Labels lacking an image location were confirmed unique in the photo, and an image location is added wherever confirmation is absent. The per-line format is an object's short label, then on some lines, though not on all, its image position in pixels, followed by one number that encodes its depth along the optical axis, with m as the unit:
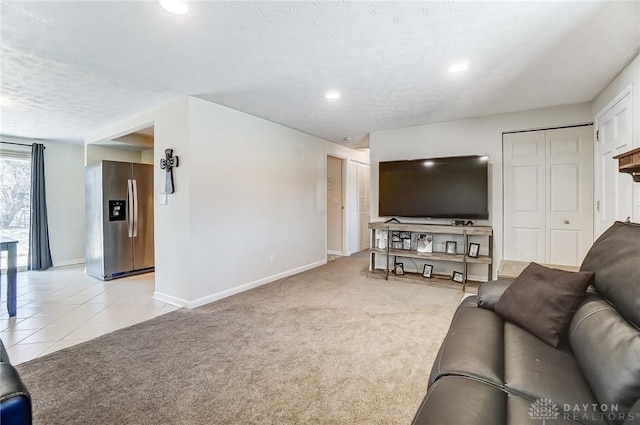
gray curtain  5.10
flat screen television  3.95
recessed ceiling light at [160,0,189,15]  1.69
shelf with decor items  3.94
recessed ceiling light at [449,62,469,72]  2.49
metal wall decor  3.35
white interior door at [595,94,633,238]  2.50
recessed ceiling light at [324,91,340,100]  3.15
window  4.95
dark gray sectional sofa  0.93
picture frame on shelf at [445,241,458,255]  4.20
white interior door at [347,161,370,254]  6.50
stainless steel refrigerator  4.61
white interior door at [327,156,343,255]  6.42
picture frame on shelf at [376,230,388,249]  4.67
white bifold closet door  3.59
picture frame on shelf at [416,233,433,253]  4.35
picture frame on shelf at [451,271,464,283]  4.08
